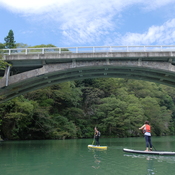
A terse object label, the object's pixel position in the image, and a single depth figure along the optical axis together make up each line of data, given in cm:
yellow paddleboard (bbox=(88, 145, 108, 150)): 1555
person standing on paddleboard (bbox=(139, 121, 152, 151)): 1198
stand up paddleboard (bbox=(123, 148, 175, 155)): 1150
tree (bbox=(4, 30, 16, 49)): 5141
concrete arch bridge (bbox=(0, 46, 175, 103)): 1744
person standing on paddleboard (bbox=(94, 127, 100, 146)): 1741
